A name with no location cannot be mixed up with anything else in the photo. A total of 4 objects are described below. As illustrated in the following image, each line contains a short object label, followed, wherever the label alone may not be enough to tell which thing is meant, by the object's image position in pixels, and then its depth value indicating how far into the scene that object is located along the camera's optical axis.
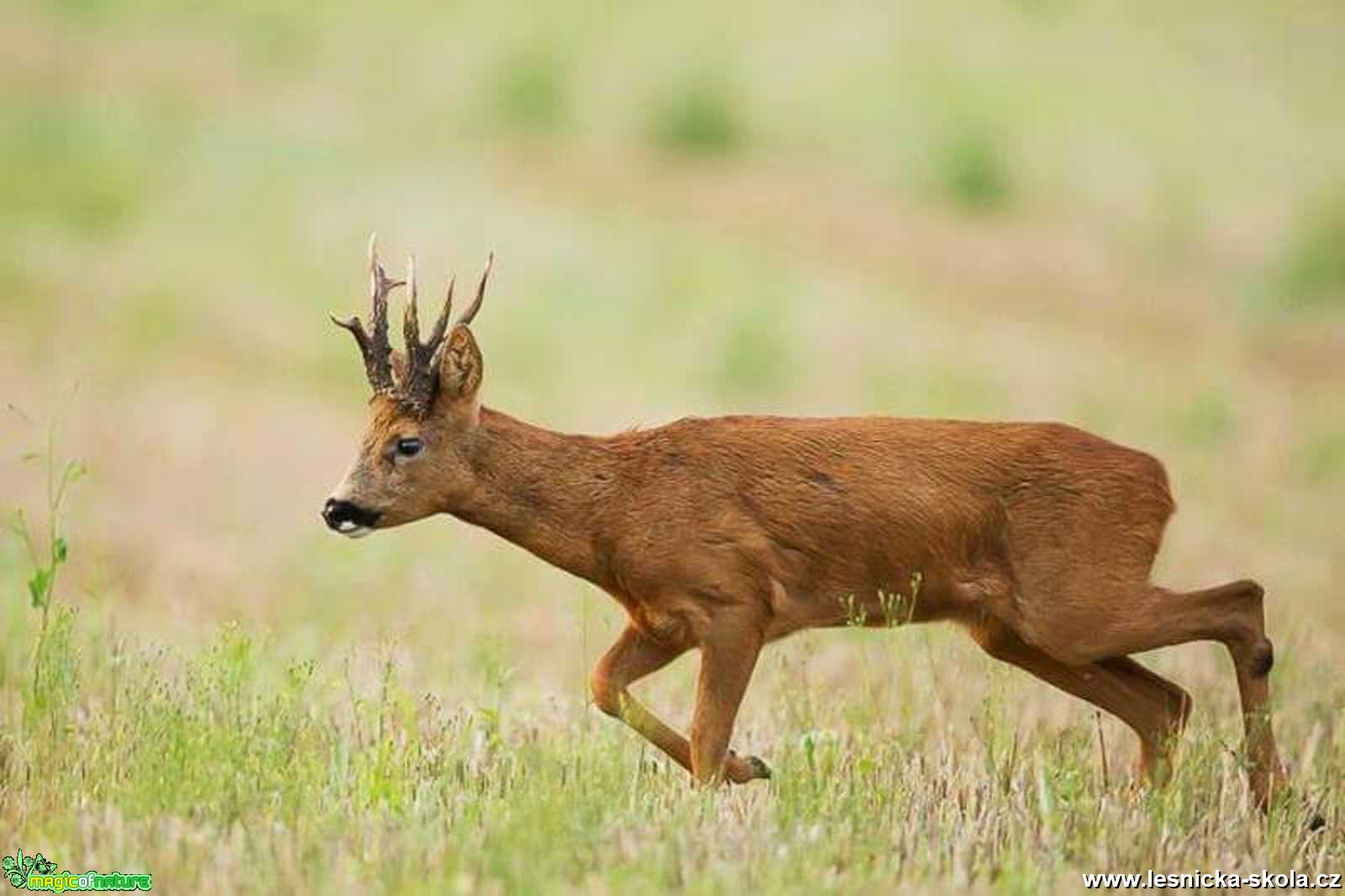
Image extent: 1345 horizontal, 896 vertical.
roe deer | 19.62
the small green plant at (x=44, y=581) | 18.53
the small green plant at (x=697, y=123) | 75.44
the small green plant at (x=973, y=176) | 71.62
